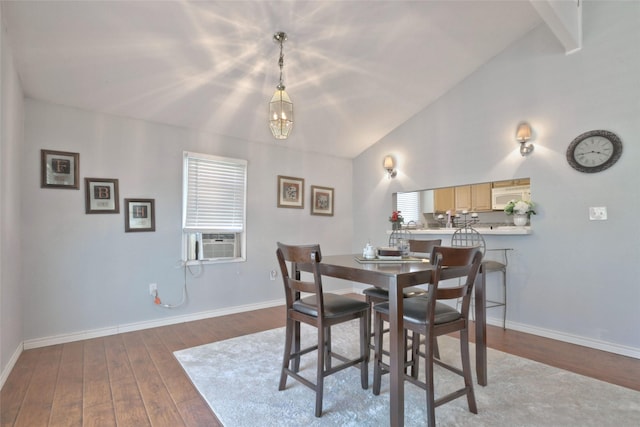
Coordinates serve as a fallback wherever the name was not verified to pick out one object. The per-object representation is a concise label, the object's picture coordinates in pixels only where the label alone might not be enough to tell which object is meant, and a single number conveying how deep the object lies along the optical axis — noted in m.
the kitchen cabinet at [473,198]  4.93
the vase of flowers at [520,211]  3.27
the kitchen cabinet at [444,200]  5.27
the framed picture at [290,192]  4.48
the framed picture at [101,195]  3.11
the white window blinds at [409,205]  4.89
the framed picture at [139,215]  3.31
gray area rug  1.79
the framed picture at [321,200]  4.84
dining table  1.58
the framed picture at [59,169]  2.90
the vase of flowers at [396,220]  4.25
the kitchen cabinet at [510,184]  4.23
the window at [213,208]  3.70
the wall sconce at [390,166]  4.62
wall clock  2.80
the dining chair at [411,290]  2.35
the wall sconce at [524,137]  3.26
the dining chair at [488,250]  3.23
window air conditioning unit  3.84
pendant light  2.47
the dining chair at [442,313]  1.65
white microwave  4.33
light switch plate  2.84
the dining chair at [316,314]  1.86
